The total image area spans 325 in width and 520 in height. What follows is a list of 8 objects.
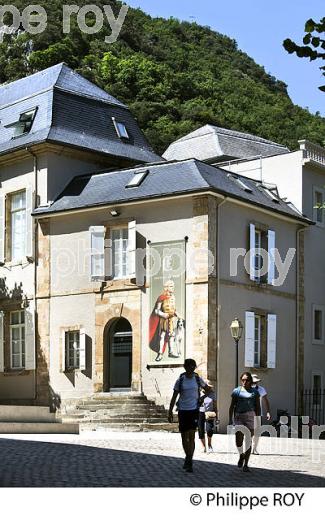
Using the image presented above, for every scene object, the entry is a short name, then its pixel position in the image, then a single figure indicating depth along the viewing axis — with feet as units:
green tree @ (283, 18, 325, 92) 33.78
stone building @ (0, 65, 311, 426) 100.78
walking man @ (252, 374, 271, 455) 62.13
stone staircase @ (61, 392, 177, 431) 96.17
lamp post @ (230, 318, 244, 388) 95.00
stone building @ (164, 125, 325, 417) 114.83
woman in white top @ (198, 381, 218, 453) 68.54
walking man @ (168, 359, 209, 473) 53.93
